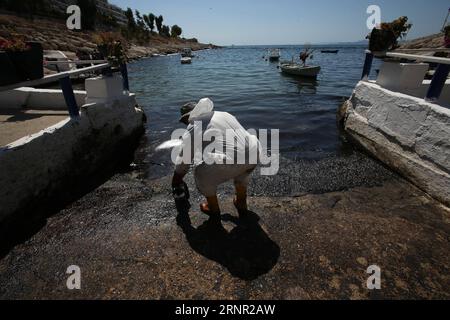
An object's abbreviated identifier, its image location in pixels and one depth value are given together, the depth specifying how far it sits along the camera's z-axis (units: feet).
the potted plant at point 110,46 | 20.76
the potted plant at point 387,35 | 20.01
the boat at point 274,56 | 156.97
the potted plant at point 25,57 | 12.50
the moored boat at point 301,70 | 74.90
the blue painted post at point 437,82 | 14.87
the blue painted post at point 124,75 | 22.78
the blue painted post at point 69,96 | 15.85
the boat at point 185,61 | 157.99
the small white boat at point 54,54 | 68.94
